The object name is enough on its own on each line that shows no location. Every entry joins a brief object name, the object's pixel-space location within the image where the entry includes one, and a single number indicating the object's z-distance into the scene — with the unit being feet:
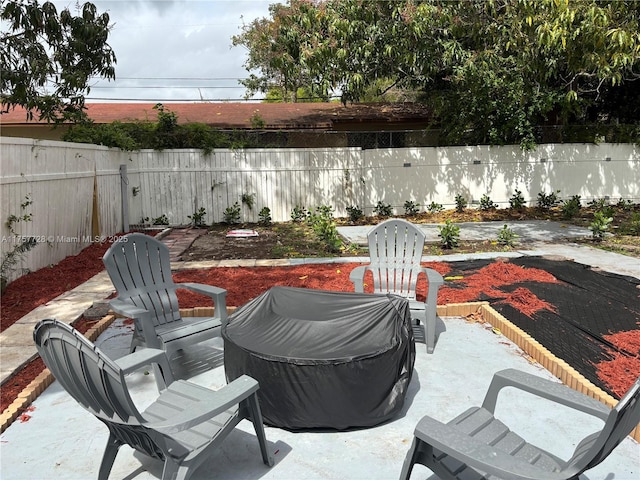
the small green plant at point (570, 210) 35.42
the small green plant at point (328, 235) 25.09
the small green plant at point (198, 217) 36.13
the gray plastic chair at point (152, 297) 11.30
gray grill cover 8.60
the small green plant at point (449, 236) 25.34
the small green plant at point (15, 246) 16.82
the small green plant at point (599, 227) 26.14
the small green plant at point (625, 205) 39.58
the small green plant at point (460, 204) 40.37
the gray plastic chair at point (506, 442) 5.43
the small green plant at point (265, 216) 36.37
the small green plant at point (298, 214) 37.58
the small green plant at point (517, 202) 40.75
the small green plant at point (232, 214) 36.35
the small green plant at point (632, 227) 28.76
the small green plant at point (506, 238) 25.71
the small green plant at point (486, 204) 40.96
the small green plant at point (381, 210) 39.14
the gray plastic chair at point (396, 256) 14.52
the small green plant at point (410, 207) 39.55
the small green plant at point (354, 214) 37.70
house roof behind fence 44.83
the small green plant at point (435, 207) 39.63
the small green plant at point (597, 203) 40.58
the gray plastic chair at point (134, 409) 6.30
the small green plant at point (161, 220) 35.78
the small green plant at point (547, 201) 41.01
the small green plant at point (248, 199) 36.86
